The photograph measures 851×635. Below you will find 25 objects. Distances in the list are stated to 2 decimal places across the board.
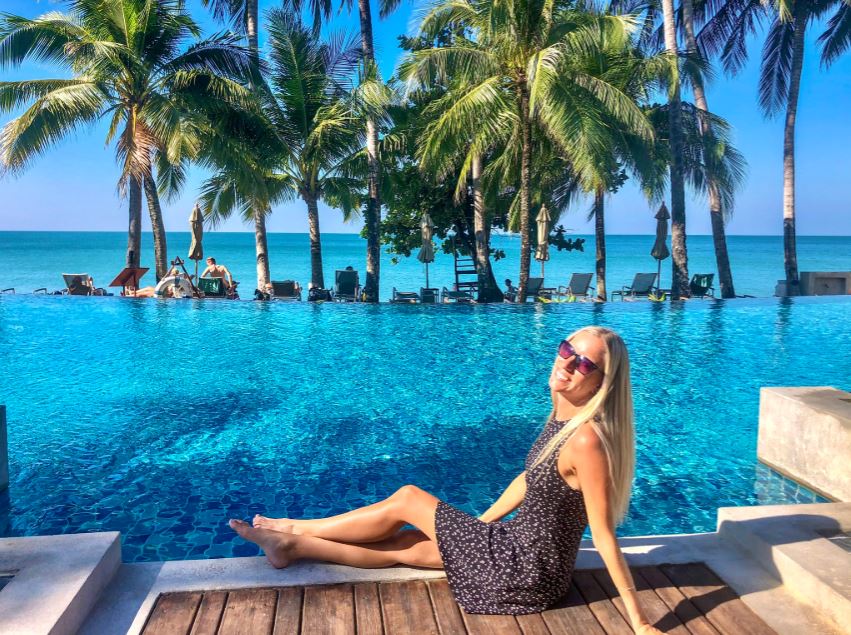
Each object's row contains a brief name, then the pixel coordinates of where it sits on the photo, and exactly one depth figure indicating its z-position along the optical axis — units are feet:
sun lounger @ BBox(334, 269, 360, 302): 58.90
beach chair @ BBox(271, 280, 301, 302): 57.98
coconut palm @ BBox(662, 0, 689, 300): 56.54
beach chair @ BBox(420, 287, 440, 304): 59.13
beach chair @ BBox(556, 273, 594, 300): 62.54
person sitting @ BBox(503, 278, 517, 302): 59.36
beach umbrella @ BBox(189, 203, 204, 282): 59.00
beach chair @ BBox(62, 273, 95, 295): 56.70
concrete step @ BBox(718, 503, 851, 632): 8.56
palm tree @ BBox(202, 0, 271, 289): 60.44
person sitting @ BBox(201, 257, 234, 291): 56.03
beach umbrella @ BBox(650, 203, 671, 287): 63.87
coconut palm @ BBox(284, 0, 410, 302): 57.67
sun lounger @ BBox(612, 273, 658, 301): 62.13
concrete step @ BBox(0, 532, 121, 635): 7.73
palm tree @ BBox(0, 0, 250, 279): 51.60
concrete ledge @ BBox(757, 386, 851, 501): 14.75
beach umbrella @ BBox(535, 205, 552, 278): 60.44
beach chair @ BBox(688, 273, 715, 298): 61.31
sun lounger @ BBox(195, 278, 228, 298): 54.49
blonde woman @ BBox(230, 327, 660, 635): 7.79
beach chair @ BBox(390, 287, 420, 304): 60.08
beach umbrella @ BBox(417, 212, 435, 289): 64.44
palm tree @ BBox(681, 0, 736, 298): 59.57
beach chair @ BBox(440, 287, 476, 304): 60.20
